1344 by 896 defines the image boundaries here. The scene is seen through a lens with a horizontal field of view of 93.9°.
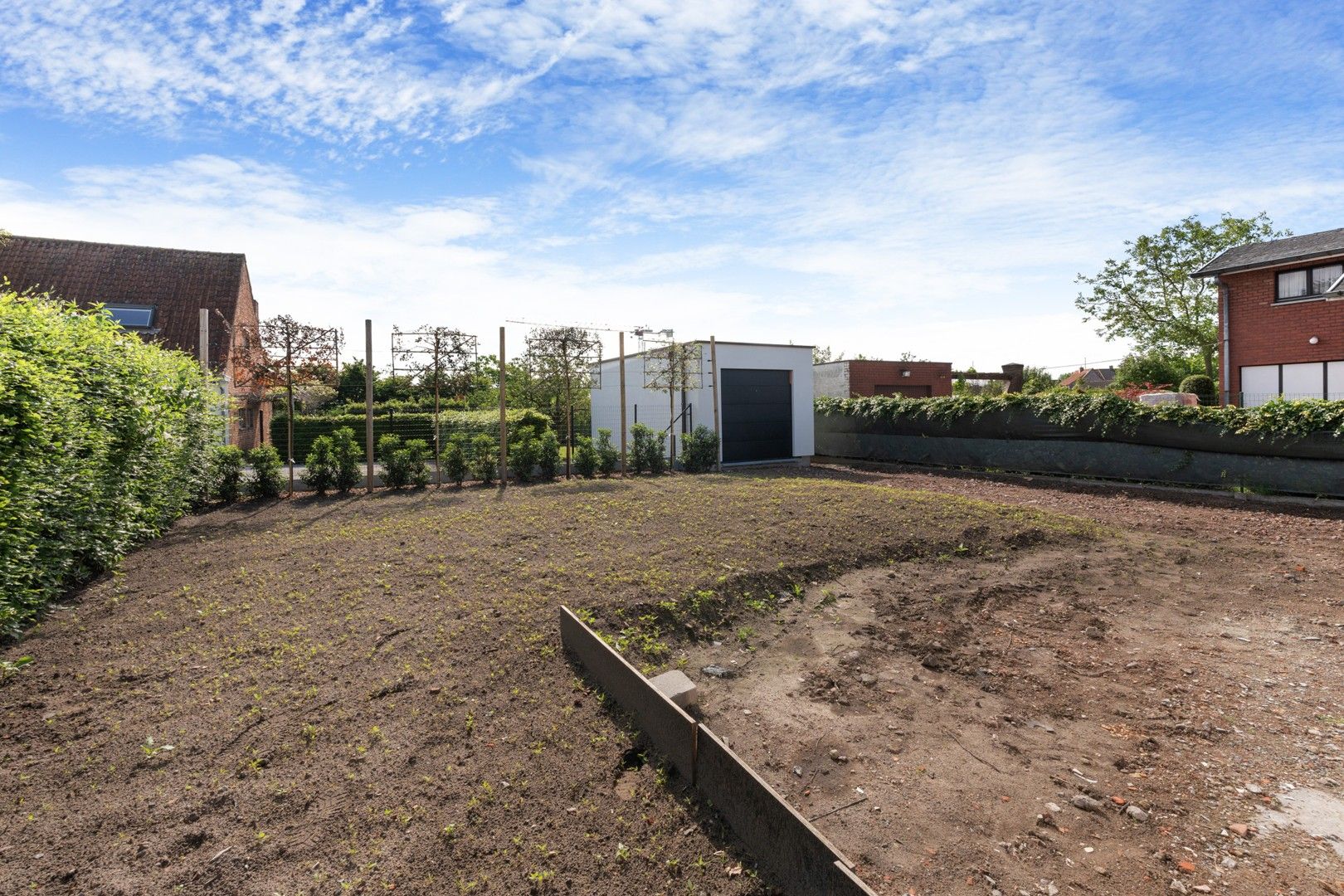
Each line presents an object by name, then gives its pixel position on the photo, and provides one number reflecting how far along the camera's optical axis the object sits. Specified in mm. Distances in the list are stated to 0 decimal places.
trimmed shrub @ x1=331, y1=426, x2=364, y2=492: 9977
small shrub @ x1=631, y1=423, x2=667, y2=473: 12734
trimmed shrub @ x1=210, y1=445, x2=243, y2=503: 9031
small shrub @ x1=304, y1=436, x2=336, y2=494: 9797
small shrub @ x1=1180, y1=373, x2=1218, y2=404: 18016
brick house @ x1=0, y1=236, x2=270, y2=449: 17141
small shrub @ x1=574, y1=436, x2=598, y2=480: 11844
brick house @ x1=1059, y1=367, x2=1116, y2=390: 47375
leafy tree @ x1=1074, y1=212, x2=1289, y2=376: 24906
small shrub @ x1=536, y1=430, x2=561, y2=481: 11617
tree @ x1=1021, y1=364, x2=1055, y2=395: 26136
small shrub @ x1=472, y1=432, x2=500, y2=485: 11078
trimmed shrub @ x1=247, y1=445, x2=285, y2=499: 9422
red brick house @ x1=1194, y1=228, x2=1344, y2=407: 14023
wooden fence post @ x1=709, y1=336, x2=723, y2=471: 13744
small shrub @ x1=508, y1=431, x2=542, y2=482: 11352
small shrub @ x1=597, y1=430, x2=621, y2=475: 12188
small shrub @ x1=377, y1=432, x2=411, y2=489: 10367
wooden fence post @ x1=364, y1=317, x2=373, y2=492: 10117
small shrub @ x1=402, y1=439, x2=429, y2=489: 10492
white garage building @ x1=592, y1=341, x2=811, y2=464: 14617
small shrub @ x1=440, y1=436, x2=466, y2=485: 10859
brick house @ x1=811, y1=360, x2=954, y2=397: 23078
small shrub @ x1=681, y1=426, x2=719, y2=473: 13180
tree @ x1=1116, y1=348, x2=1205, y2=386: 25422
